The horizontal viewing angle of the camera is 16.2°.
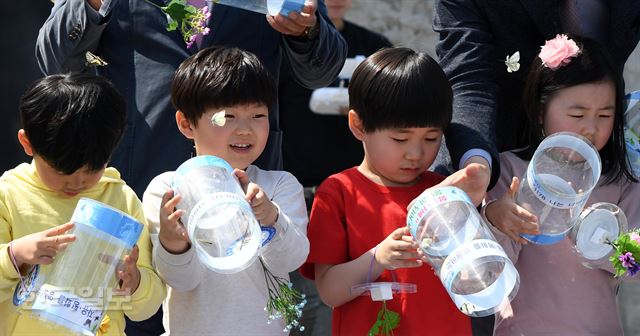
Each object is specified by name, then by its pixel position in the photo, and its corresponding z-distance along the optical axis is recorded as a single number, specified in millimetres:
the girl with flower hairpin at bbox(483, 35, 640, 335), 6859
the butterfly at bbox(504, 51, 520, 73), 6833
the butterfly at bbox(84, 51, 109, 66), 6777
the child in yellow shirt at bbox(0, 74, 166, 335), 6103
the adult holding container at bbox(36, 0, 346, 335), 6910
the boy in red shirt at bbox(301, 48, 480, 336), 6477
